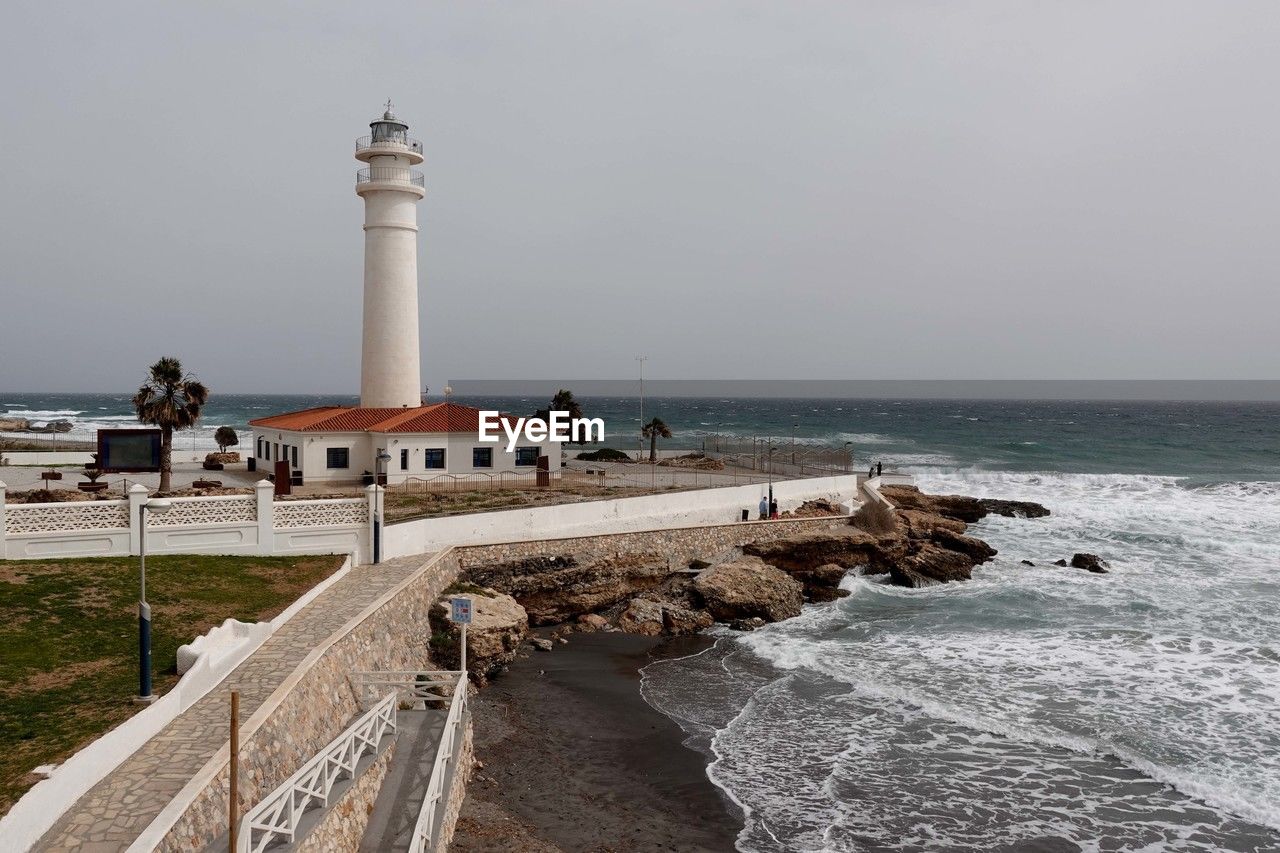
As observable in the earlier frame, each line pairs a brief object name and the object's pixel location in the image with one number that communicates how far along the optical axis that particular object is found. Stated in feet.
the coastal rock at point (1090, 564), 105.60
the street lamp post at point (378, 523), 73.20
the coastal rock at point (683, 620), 81.61
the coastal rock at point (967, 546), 111.14
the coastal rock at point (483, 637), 66.54
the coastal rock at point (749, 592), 85.19
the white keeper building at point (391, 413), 110.22
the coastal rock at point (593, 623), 81.97
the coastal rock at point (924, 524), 115.24
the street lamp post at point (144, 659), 39.32
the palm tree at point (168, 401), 95.86
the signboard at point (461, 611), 53.67
